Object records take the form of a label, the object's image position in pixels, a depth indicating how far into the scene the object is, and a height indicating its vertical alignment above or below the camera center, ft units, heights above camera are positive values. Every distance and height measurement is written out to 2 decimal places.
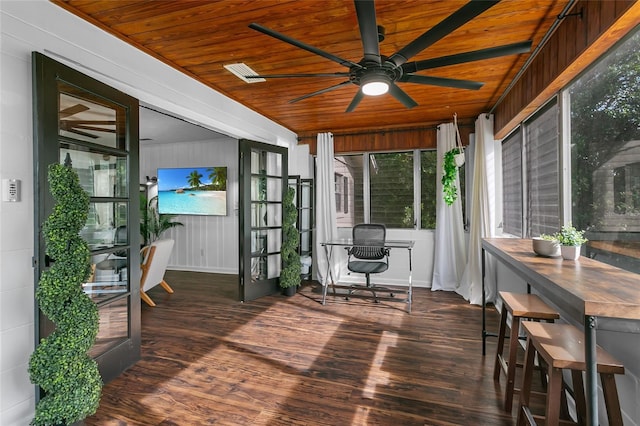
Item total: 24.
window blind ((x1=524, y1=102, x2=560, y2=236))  9.01 +1.07
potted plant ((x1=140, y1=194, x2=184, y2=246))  18.99 -0.77
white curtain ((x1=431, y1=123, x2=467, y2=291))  15.47 -1.31
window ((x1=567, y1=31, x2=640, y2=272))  5.57 +1.03
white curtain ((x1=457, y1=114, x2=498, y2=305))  13.25 +0.05
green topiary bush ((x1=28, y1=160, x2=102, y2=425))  5.43 -1.78
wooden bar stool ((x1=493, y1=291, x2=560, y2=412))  6.19 -2.02
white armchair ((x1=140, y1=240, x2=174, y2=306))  13.49 -2.22
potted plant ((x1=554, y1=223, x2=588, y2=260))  6.01 -0.66
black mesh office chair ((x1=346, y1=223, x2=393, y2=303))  13.85 -1.89
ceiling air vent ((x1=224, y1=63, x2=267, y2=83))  9.68 +4.30
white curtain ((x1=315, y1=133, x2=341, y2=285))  17.52 +0.35
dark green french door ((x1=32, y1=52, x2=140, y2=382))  6.08 +0.72
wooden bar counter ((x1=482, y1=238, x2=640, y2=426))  3.42 -1.00
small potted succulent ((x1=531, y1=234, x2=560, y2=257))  6.28 -0.75
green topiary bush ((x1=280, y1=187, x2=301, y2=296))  15.21 -1.53
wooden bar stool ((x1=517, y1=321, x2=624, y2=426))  4.35 -2.13
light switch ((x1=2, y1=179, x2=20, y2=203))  5.81 +0.39
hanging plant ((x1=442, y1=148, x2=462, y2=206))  13.71 +1.39
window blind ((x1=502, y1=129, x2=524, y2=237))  12.37 +1.02
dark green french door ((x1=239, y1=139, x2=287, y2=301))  13.98 -0.24
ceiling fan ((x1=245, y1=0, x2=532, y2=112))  4.80 +2.84
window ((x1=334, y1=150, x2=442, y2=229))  16.85 +1.13
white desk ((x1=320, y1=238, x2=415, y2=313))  13.28 -1.51
